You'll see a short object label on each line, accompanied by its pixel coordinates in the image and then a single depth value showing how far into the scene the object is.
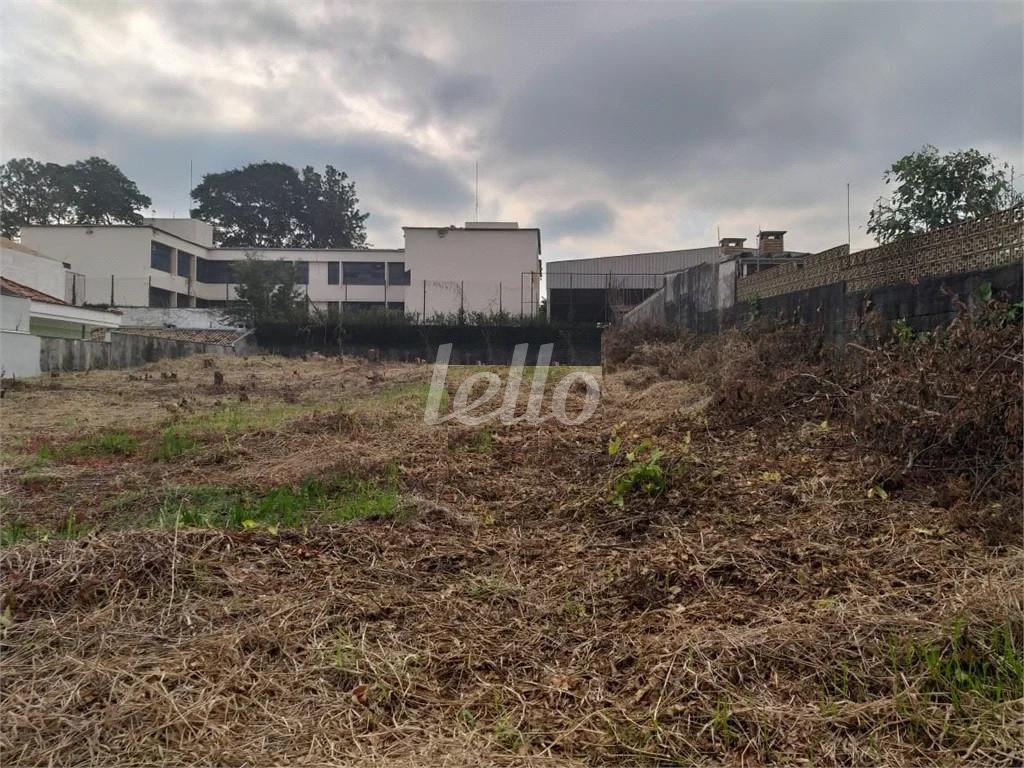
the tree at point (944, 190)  7.18
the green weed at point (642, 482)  3.32
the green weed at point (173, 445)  4.94
